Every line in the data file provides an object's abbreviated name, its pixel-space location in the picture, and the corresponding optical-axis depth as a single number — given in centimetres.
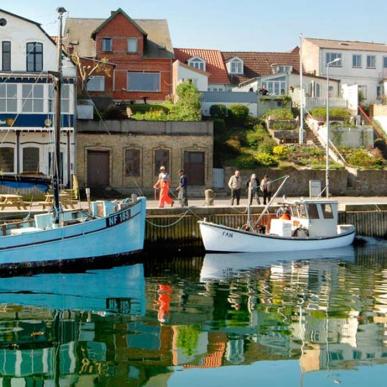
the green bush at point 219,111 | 4881
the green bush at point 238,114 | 4894
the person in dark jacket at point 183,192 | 3253
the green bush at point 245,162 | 4247
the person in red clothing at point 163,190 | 3238
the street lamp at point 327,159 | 3695
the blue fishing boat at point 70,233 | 2570
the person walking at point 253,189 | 3257
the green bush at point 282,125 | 4806
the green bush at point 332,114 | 5078
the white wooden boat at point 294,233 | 3011
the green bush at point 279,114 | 4909
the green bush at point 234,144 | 4509
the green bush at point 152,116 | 4330
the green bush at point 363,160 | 4400
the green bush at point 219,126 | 4728
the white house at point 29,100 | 3956
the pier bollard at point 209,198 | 3309
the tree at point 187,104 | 4475
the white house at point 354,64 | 6438
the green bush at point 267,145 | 4436
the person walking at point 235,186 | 3409
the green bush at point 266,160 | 4275
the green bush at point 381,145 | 4846
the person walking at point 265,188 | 3456
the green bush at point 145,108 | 4659
